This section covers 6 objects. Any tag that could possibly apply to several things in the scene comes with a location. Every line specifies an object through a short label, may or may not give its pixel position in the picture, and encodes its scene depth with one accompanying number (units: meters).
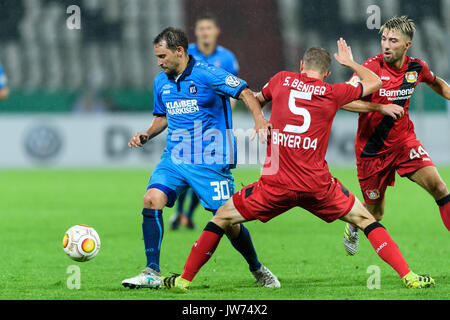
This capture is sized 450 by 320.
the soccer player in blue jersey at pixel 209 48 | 19.80
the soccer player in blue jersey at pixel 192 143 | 12.62
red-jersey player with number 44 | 14.03
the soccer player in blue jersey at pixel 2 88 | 27.86
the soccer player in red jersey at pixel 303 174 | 11.61
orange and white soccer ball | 12.56
